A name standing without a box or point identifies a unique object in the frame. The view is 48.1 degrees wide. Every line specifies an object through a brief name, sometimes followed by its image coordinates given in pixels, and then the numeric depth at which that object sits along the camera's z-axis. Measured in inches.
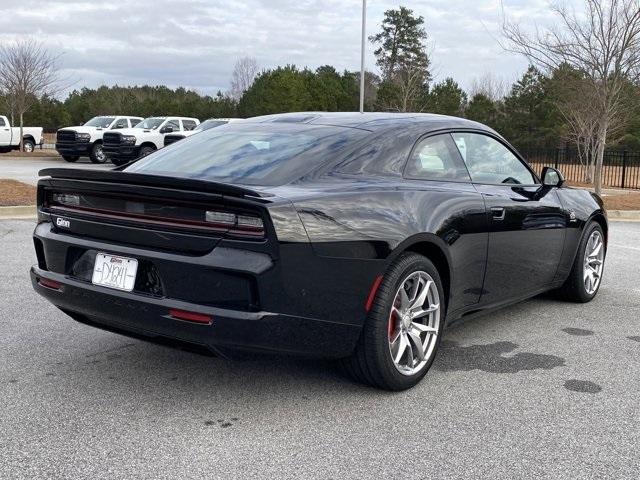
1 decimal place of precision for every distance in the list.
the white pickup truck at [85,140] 1061.1
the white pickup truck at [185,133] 899.4
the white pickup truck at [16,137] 1233.4
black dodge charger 127.2
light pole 1073.5
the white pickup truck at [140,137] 987.3
